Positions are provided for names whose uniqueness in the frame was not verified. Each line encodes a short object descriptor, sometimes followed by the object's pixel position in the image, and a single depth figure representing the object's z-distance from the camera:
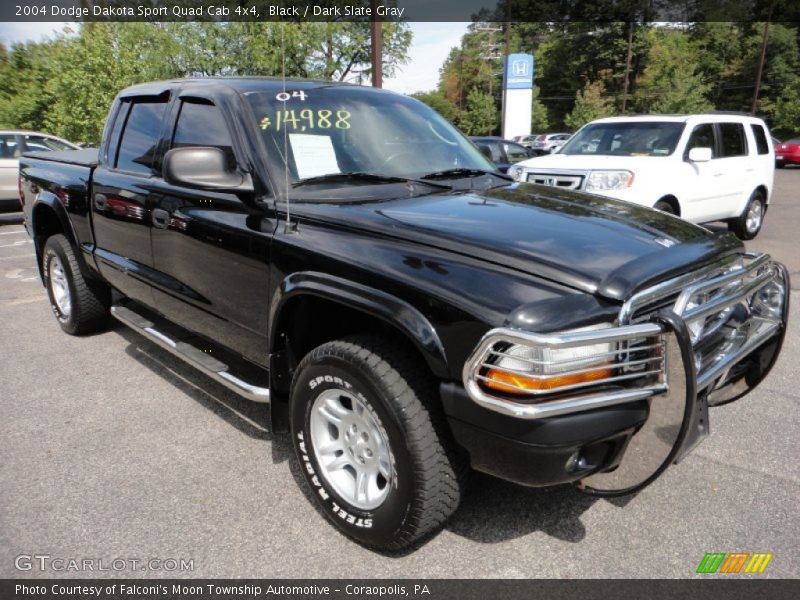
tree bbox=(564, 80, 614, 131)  46.54
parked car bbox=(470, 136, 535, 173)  12.37
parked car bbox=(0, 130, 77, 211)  11.78
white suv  7.65
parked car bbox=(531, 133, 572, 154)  33.12
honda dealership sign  31.66
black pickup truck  1.96
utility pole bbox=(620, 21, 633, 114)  50.94
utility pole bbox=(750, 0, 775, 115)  41.12
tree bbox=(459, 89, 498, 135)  52.25
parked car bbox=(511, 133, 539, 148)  33.78
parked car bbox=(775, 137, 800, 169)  26.47
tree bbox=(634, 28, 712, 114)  36.97
